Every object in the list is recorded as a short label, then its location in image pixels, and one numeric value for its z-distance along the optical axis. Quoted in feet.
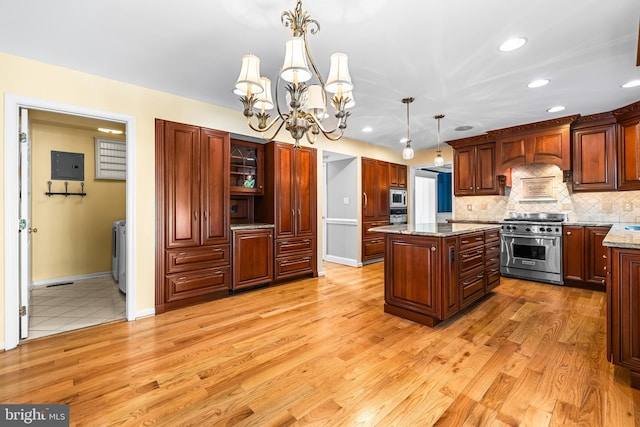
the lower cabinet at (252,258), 12.47
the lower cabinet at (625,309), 6.02
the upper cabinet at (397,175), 20.86
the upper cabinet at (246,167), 14.01
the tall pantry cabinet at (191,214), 10.57
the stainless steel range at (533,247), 13.92
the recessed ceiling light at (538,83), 9.82
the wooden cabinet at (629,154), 12.33
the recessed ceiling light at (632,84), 9.86
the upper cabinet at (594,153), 13.30
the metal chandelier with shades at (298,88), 5.48
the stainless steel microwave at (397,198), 20.71
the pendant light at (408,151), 11.28
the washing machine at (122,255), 12.60
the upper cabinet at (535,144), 14.23
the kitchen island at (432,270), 8.92
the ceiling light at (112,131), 14.94
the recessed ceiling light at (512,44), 7.36
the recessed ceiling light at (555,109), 12.50
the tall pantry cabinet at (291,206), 13.98
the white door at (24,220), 8.36
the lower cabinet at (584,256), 12.86
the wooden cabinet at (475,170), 16.70
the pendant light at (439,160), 12.65
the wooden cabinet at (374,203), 18.85
